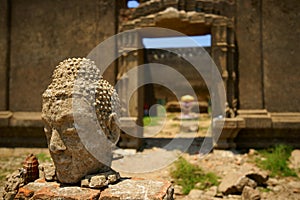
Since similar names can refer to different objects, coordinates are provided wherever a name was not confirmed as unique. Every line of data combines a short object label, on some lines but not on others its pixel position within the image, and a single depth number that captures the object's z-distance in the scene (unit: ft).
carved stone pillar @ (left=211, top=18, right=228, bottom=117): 19.57
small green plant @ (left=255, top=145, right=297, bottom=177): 15.69
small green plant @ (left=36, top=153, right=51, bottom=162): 18.58
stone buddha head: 7.96
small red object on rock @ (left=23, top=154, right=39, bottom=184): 9.40
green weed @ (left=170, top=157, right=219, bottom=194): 14.57
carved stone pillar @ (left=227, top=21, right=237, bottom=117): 19.65
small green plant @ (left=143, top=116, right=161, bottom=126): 34.06
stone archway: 19.54
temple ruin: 19.62
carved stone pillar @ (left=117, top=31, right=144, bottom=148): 20.40
